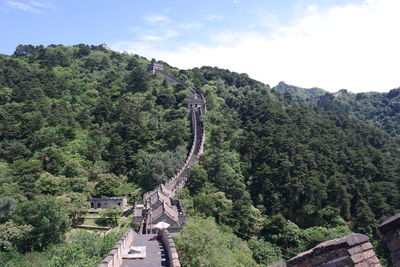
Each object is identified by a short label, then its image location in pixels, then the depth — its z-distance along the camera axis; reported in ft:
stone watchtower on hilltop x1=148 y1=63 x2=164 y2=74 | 322.86
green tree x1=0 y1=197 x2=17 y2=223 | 122.62
